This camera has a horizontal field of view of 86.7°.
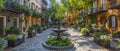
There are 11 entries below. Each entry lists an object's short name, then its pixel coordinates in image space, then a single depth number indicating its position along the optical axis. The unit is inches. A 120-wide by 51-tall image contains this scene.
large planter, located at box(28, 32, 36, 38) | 255.4
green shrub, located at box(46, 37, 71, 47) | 164.7
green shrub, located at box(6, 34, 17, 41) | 165.5
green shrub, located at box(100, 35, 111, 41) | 168.1
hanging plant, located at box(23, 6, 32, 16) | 296.8
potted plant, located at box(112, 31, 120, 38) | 230.2
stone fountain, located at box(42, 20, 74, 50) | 157.6
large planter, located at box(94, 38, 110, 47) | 167.2
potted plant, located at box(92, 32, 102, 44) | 190.5
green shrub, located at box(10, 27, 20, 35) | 214.7
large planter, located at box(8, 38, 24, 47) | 167.1
